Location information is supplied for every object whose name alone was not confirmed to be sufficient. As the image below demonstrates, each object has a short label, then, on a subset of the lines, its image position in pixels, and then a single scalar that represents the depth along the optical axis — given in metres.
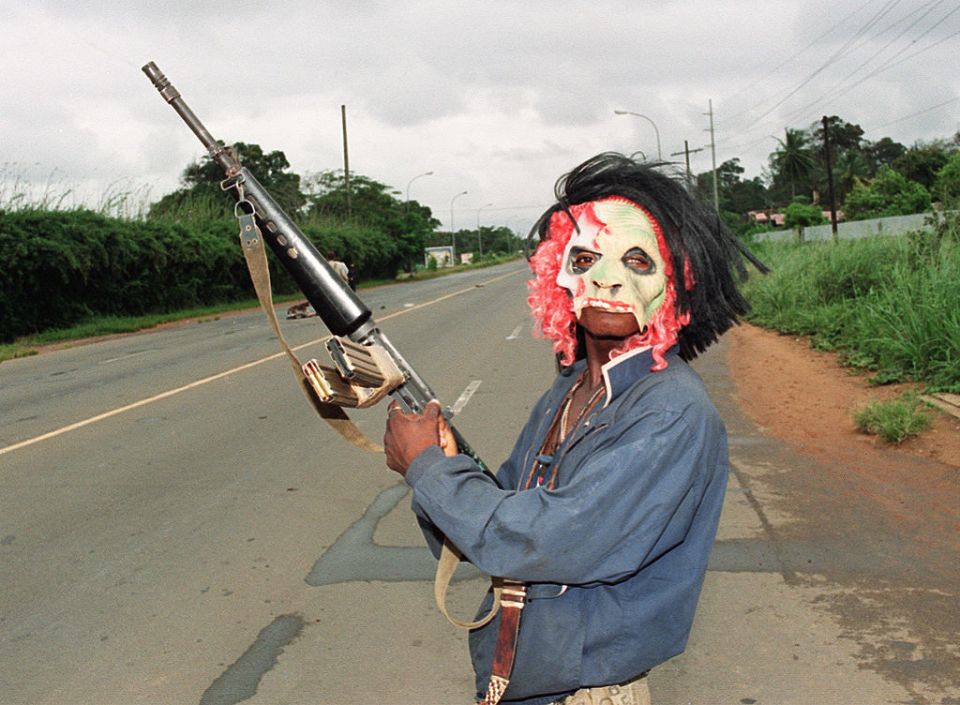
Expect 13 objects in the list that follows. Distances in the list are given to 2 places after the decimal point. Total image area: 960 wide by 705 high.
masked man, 1.66
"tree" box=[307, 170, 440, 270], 54.25
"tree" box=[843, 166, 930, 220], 50.19
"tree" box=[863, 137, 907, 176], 96.75
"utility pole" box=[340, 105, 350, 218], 51.70
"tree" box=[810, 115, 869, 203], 84.06
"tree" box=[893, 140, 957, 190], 60.84
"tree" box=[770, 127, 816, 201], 80.22
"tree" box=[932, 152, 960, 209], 38.16
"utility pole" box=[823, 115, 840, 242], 46.90
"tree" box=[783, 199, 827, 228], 55.41
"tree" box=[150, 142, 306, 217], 32.94
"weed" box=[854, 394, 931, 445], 7.68
